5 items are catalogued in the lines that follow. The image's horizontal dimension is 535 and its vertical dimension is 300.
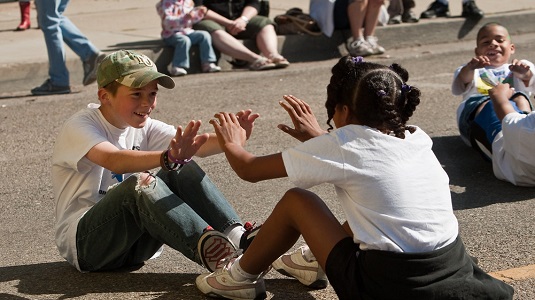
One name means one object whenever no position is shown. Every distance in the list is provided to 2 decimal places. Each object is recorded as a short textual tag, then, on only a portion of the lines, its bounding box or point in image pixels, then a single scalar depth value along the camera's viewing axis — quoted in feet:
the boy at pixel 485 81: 42.39
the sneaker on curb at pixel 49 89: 59.36
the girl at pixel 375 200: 23.67
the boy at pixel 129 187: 27.71
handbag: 70.95
